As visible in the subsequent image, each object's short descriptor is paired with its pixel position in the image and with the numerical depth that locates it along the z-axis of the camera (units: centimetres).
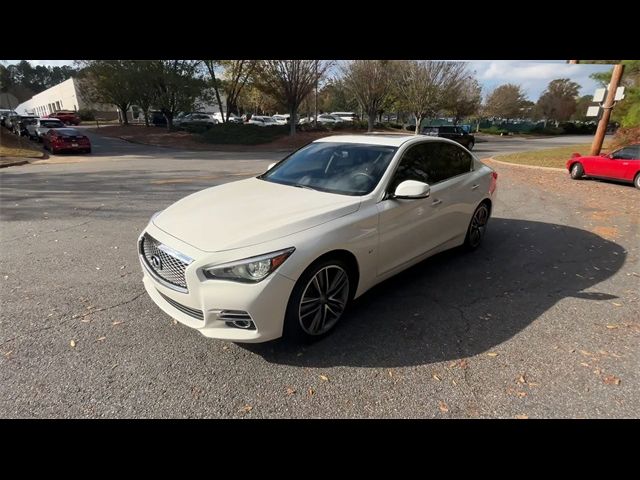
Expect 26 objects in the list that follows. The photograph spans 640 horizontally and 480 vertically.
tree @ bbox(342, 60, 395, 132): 3284
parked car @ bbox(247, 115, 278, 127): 4048
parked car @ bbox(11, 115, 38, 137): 2533
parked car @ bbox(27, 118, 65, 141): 2159
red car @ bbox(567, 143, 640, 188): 1048
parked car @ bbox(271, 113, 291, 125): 4216
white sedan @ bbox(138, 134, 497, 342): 254
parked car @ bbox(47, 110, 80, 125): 4186
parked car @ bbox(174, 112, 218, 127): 3453
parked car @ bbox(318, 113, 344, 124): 4141
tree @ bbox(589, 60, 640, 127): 1719
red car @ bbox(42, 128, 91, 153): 1822
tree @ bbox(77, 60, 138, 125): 3020
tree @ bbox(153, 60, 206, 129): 2988
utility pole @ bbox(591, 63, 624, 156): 1405
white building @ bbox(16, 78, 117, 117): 5584
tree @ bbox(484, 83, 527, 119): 5275
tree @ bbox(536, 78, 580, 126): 6319
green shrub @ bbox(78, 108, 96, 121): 5253
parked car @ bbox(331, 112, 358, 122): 4592
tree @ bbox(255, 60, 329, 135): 2530
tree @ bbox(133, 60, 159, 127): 2955
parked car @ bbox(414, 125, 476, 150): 2361
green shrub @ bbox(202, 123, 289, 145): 2733
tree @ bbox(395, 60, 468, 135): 3156
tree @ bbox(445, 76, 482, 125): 3760
